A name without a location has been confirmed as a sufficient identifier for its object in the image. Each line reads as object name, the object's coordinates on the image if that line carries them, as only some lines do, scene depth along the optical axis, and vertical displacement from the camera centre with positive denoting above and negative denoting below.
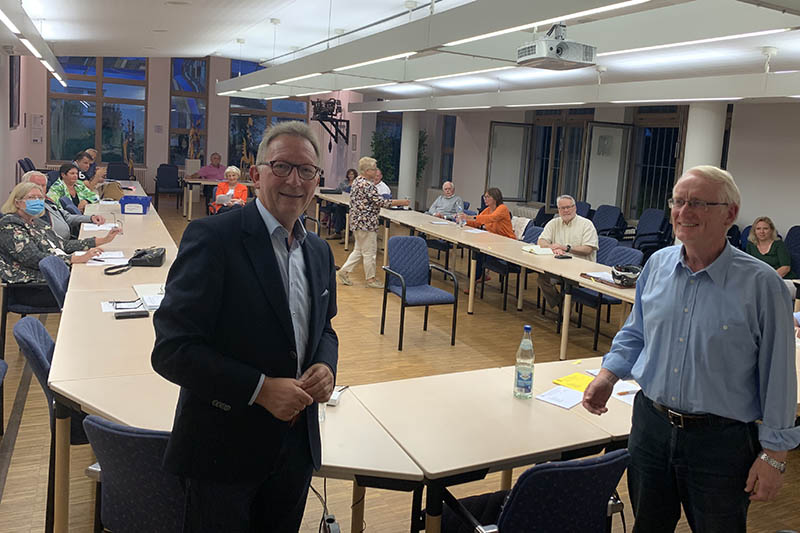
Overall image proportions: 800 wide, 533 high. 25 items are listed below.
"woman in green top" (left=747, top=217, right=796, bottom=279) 7.48 -0.52
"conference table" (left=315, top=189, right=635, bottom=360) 5.81 -0.75
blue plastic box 8.59 -0.60
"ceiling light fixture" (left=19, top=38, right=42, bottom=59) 6.76 +1.14
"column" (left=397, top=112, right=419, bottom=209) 15.62 +0.46
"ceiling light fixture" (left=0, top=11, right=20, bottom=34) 5.21 +1.05
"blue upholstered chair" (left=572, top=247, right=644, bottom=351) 6.30 -1.02
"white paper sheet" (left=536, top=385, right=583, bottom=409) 2.96 -0.96
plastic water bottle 2.98 -0.85
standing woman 8.64 -0.58
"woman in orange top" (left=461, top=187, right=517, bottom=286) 8.88 -0.47
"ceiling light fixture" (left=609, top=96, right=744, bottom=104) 7.40 +1.10
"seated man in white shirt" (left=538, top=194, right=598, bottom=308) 7.08 -0.54
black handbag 5.13 -0.79
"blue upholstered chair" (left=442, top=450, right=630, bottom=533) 2.02 -0.97
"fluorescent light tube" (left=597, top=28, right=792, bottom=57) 4.26 +1.07
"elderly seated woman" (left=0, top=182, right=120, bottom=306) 4.92 -0.68
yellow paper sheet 3.19 -0.94
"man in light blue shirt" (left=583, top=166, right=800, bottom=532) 2.06 -0.58
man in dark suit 1.63 -0.48
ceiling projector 4.78 +0.98
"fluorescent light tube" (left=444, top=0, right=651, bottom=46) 3.24 +0.91
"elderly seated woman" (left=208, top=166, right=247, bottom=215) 10.09 -0.37
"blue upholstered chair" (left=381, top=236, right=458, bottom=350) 6.32 -0.91
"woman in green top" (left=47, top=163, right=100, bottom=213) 8.15 -0.44
